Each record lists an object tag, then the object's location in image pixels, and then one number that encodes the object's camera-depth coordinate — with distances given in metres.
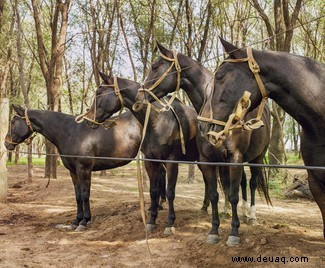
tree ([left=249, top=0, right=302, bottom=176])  11.02
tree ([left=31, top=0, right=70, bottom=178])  13.63
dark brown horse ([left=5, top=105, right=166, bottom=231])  7.10
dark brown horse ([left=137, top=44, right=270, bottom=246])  4.81
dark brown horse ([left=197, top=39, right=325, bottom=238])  3.14
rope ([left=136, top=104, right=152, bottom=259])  4.19
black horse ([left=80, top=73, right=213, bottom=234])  6.00
